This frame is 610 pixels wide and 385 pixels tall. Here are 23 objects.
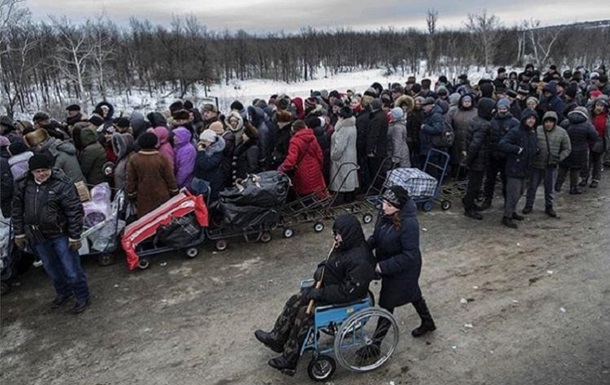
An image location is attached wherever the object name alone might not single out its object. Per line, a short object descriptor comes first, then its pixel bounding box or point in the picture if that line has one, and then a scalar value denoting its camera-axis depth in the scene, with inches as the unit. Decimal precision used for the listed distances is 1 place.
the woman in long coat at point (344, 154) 281.1
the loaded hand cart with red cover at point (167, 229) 223.3
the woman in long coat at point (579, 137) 302.2
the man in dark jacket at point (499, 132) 265.0
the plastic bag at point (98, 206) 225.0
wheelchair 143.0
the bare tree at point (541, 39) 1894.7
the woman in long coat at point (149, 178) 224.2
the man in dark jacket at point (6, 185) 214.4
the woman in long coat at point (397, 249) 147.9
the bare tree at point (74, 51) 1439.7
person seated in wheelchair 141.5
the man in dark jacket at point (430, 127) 303.6
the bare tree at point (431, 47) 2186.3
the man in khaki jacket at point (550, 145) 274.2
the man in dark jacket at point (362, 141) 300.7
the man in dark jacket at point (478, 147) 266.4
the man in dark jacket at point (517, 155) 256.2
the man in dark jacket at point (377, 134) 290.4
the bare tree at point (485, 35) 1836.9
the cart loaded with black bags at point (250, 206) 236.1
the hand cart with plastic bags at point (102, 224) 224.5
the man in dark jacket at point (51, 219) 177.5
